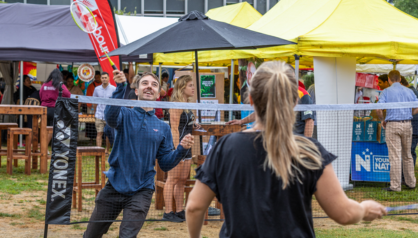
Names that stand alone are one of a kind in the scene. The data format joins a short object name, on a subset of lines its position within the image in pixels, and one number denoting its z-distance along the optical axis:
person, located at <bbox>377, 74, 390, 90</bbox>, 9.11
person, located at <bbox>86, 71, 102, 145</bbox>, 14.09
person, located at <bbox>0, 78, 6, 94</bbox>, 15.50
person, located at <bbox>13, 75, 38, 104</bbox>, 13.49
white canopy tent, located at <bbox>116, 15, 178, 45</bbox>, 13.49
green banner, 10.65
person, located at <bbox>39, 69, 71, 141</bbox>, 10.64
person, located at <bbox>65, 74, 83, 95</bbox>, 14.08
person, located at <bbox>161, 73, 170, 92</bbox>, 14.17
